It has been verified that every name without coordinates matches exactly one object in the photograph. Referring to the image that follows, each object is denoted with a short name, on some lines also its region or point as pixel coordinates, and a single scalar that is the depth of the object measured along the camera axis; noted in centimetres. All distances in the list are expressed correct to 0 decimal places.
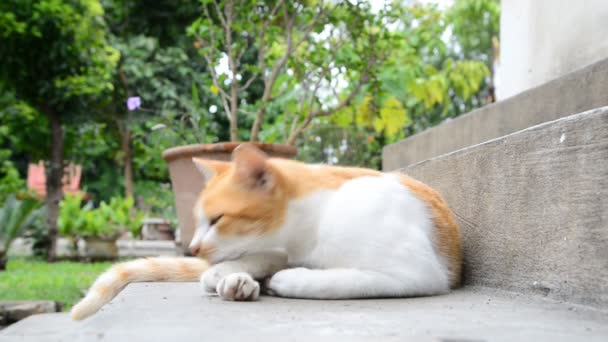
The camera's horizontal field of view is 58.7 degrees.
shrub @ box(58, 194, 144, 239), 689
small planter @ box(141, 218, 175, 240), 1004
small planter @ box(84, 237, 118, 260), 694
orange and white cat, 143
